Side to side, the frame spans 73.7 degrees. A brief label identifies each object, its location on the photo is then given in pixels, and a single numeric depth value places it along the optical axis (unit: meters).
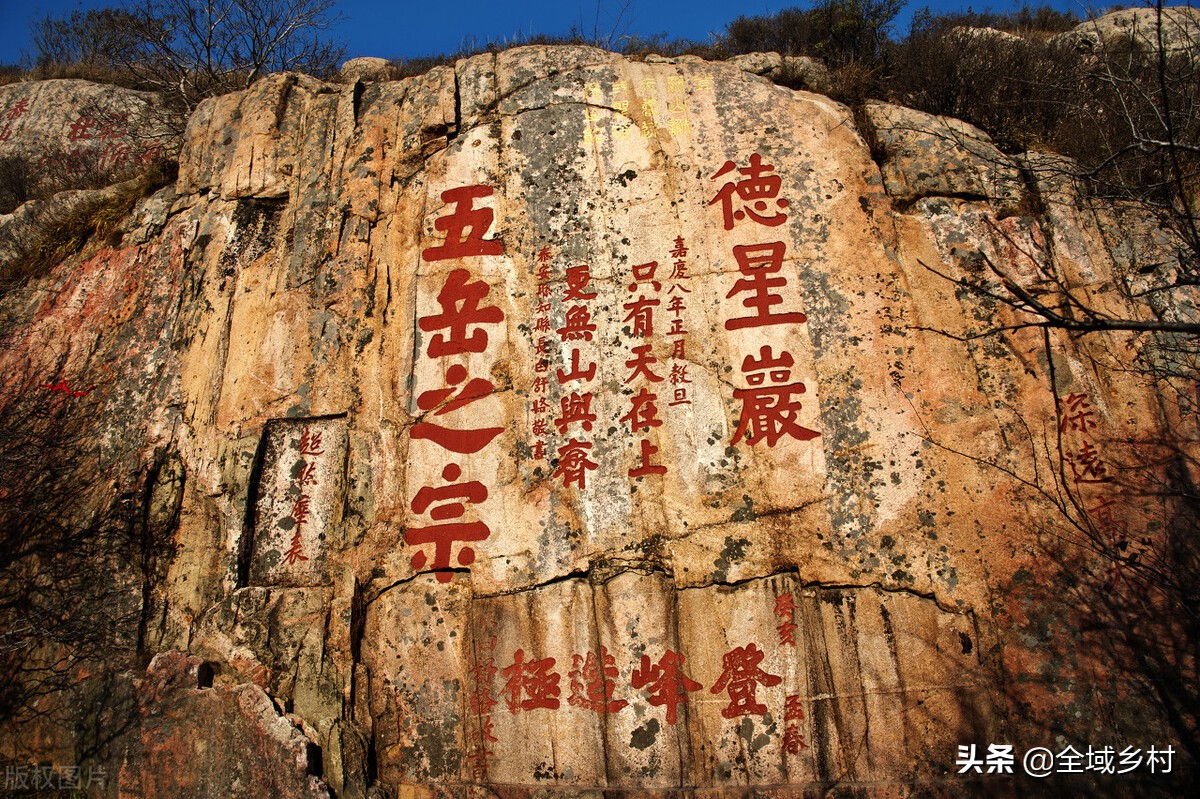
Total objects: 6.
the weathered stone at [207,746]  3.97
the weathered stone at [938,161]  4.93
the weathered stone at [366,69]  6.10
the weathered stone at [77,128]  8.01
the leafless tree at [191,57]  7.71
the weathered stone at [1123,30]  7.43
